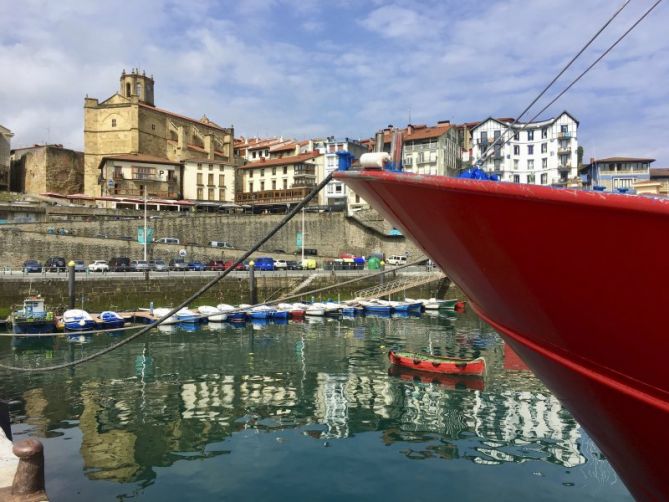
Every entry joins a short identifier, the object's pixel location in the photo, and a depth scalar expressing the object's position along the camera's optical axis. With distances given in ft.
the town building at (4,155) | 226.79
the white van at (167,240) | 166.05
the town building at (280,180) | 225.97
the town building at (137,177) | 210.38
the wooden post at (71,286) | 112.16
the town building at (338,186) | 222.48
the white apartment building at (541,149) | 202.28
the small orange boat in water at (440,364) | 62.34
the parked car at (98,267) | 134.51
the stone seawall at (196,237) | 148.05
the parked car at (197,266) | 144.86
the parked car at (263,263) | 155.52
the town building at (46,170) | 233.35
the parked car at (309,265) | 161.79
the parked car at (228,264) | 146.48
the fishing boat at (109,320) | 98.60
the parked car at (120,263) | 135.92
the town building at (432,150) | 212.64
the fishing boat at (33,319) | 93.12
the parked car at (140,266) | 136.36
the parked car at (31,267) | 128.57
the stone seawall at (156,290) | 112.16
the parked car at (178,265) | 141.49
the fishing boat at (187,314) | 106.42
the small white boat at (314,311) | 119.14
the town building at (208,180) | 230.27
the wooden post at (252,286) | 132.67
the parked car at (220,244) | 175.68
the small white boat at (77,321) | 94.99
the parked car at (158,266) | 139.03
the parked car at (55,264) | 132.36
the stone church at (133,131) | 240.73
